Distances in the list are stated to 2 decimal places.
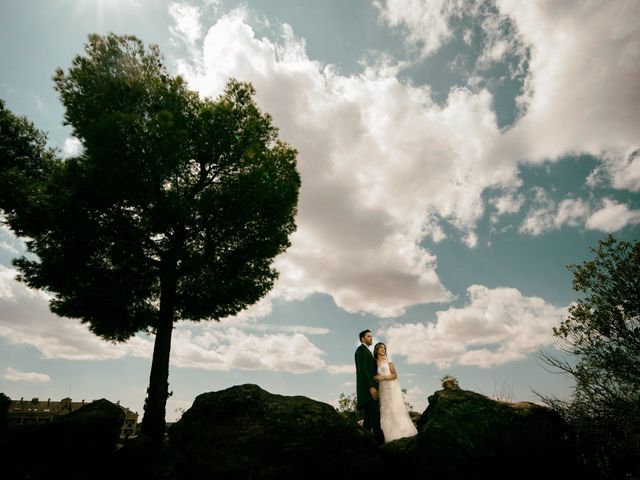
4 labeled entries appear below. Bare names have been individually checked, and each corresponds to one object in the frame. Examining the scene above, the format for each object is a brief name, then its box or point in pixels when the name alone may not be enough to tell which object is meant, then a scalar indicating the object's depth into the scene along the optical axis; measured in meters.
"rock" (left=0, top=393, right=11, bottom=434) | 8.53
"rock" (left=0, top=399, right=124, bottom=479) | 4.56
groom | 8.64
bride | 8.56
